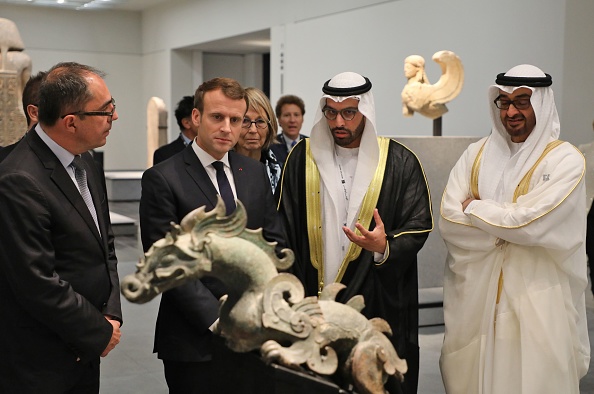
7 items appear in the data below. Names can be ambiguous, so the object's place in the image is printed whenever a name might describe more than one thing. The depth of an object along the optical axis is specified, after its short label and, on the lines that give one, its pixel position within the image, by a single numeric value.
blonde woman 3.85
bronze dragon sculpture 1.67
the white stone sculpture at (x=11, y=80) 6.62
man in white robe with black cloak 3.02
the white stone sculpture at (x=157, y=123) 10.66
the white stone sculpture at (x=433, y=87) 6.73
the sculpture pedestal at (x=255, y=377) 1.69
